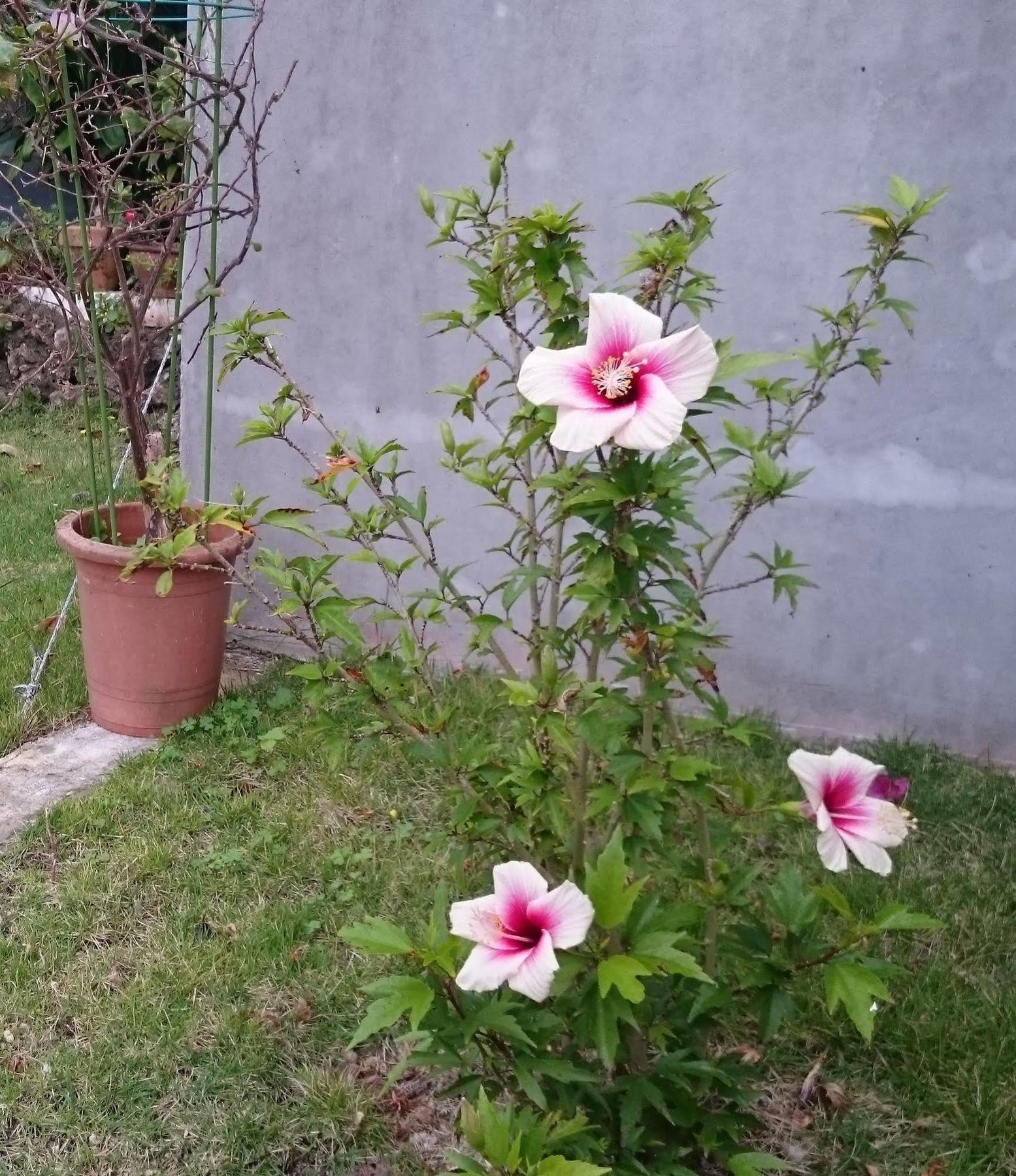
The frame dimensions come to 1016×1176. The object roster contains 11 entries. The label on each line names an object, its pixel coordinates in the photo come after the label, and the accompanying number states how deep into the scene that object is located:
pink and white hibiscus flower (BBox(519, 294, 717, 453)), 1.19
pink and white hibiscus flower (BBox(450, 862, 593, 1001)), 1.23
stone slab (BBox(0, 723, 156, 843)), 2.97
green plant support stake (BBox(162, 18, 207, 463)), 3.32
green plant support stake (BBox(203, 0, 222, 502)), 3.10
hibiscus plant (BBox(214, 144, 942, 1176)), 1.27
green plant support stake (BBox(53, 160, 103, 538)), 3.15
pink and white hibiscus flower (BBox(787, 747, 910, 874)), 1.30
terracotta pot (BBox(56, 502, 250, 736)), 3.19
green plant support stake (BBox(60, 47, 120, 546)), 2.99
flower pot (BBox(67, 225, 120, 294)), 5.77
